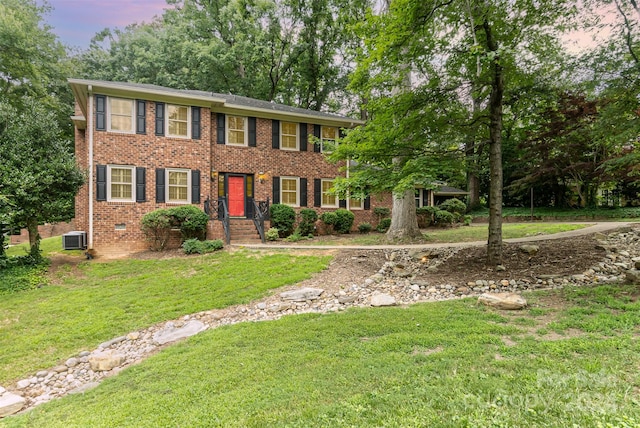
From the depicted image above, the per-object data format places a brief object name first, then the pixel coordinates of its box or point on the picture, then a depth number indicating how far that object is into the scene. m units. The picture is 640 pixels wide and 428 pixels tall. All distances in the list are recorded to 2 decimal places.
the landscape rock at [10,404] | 3.85
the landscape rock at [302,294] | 6.23
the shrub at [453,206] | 17.88
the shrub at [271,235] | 11.99
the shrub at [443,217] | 16.14
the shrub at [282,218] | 12.83
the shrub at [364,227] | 14.58
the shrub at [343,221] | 13.92
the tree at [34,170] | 8.55
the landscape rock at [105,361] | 4.76
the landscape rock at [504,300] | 4.63
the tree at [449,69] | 5.90
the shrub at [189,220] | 10.81
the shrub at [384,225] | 14.88
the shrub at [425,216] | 16.08
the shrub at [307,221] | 13.35
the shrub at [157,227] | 10.50
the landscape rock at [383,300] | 5.49
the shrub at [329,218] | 13.72
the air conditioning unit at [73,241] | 10.80
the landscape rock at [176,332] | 5.32
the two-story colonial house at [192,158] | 11.07
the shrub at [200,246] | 10.19
